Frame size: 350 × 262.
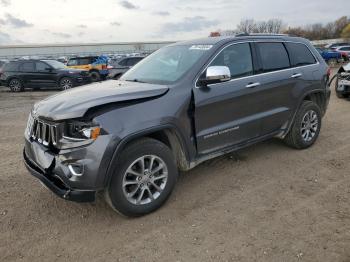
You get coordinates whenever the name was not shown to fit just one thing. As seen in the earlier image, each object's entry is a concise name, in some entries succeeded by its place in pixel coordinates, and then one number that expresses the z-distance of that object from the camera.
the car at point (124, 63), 15.54
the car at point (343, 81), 9.84
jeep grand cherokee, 3.24
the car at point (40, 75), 15.91
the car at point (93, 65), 19.05
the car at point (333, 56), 28.87
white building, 90.62
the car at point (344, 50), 29.59
